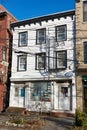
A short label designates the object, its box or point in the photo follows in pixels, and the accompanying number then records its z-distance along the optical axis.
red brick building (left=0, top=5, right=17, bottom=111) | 24.46
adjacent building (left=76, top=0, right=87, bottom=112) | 20.55
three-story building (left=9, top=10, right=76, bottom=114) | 21.66
